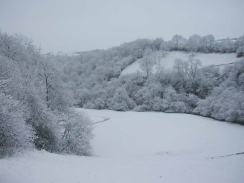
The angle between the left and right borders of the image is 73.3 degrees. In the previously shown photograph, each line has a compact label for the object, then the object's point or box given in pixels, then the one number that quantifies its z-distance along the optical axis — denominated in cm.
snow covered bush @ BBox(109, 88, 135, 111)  4694
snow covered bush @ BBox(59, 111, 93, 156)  1811
